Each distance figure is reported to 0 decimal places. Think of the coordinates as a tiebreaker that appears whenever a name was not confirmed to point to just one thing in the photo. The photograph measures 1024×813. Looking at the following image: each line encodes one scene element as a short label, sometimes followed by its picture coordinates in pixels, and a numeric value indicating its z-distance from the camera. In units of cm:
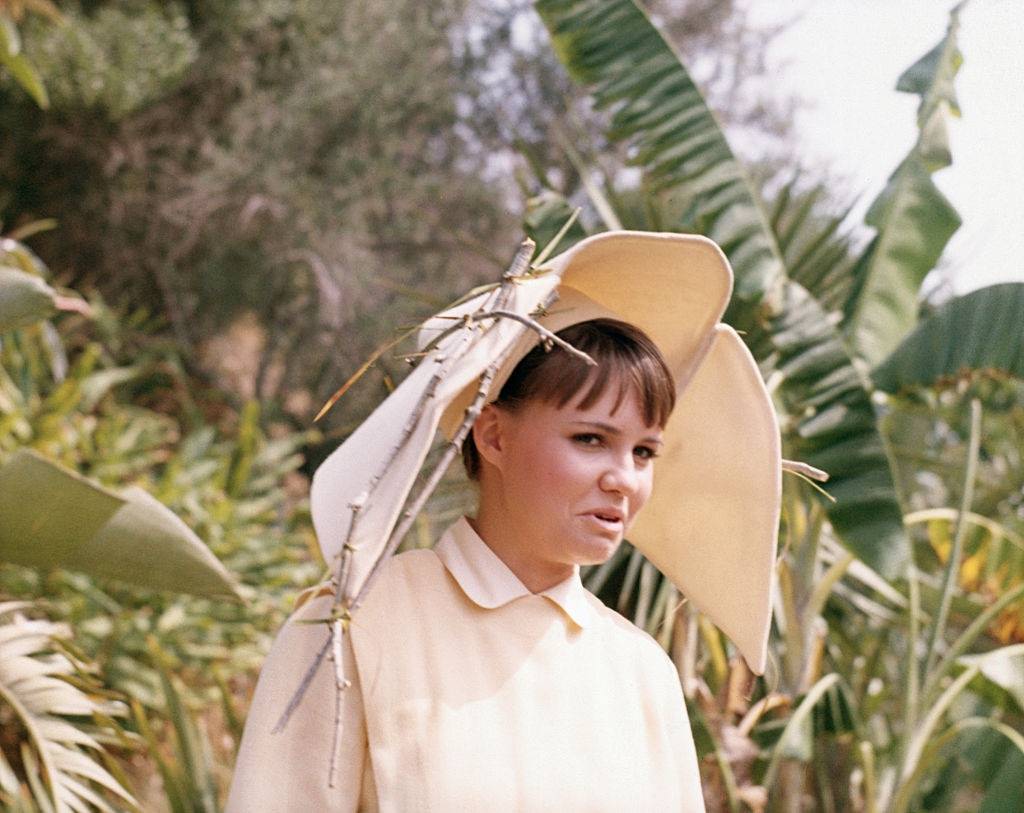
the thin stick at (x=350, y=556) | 132
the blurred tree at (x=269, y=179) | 1067
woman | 150
